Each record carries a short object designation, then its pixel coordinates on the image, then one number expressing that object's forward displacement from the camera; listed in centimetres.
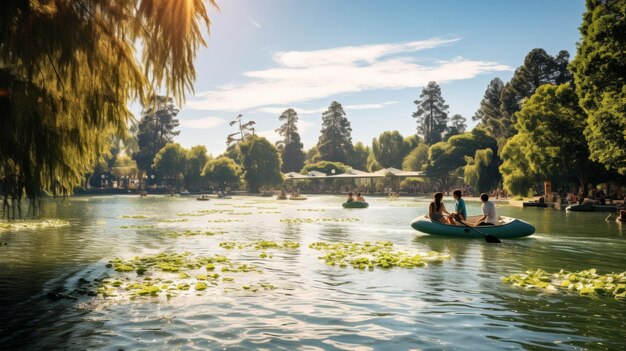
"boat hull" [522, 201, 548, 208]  5057
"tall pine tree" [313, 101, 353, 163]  13825
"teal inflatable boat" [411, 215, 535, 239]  2094
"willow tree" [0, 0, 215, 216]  884
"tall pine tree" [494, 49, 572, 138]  7638
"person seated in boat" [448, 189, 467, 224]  2100
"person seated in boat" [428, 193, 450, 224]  2198
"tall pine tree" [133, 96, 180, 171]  12850
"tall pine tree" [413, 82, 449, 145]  12569
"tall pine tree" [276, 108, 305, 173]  14488
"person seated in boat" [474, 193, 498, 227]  2097
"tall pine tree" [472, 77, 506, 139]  9792
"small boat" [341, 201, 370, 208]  4906
